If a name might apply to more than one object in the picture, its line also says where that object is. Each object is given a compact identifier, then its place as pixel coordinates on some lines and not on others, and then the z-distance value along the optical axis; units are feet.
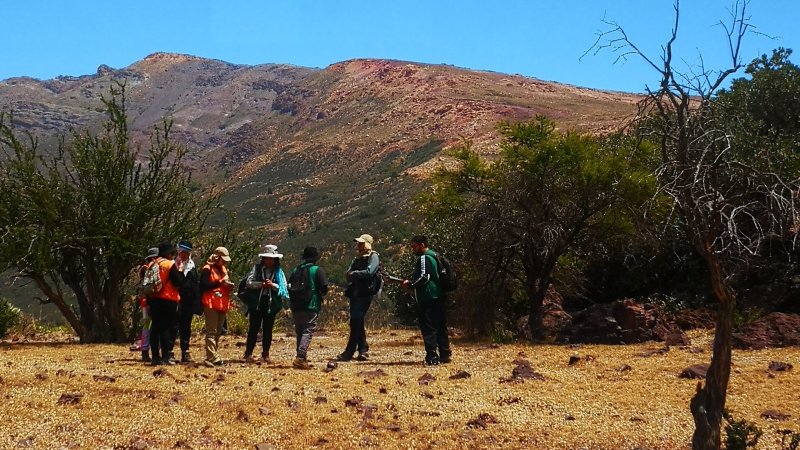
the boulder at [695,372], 37.18
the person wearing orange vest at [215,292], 43.14
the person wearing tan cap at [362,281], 45.75
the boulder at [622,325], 54.24
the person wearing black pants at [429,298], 44.50
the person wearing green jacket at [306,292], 44.07
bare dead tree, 22.67
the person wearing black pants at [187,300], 44.09
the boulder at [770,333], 47.42
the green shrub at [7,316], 61.77
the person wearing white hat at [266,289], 44.21
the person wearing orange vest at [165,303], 40.98
